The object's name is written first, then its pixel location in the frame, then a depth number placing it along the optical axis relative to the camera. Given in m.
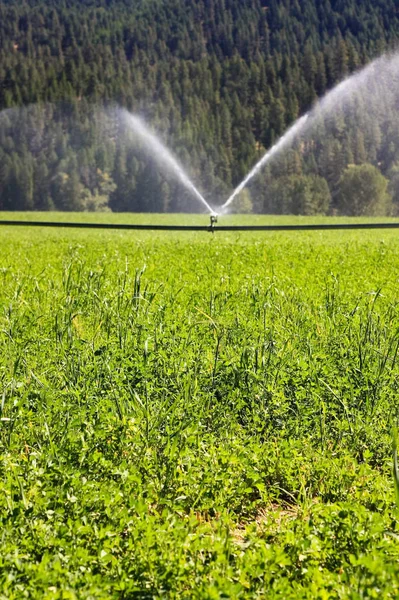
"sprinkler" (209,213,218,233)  11.39
